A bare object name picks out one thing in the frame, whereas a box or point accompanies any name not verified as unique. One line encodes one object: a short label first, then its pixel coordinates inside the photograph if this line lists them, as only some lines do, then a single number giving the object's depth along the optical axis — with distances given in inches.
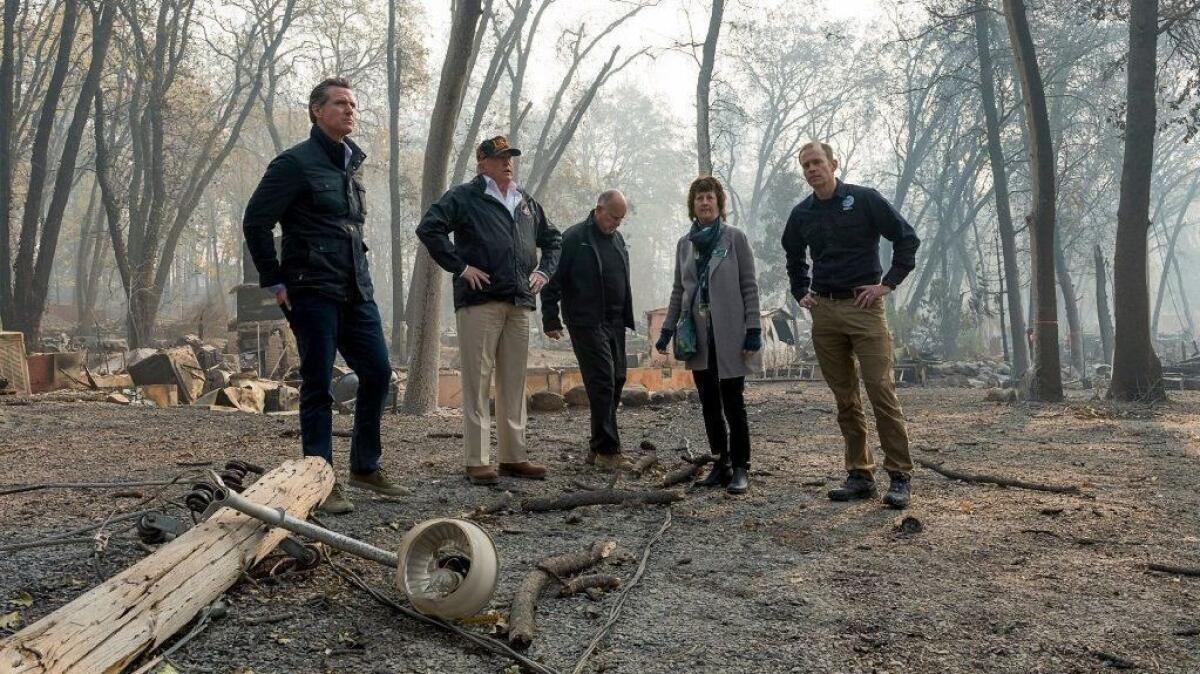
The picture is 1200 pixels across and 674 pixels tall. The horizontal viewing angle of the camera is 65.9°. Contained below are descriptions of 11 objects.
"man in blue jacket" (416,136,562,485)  230.4
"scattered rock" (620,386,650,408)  496.1
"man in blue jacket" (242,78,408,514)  183.5
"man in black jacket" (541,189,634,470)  264.7
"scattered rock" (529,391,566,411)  470.3
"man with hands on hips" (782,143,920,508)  214.8
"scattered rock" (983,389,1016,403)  543.4
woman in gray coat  227.6
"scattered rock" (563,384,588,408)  486.0
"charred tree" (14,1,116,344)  624.1
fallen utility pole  93.6
